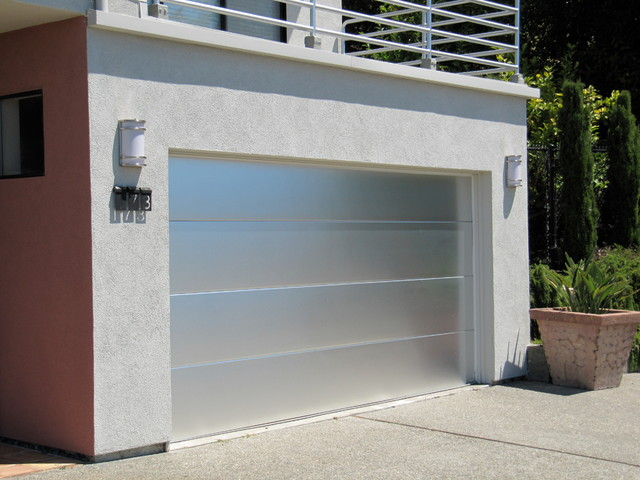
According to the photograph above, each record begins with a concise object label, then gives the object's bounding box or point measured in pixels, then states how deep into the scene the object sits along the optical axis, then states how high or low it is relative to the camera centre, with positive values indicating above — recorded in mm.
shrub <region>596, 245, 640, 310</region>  11930 -716
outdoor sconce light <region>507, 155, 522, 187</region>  10906 +564
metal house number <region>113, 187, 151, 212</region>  7137 +179
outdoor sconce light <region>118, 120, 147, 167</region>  7148 +625
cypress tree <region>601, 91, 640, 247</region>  14273 +641
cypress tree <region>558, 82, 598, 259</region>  13508 +589
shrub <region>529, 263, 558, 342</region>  12141 -1023
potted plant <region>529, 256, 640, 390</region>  10211 -1321
